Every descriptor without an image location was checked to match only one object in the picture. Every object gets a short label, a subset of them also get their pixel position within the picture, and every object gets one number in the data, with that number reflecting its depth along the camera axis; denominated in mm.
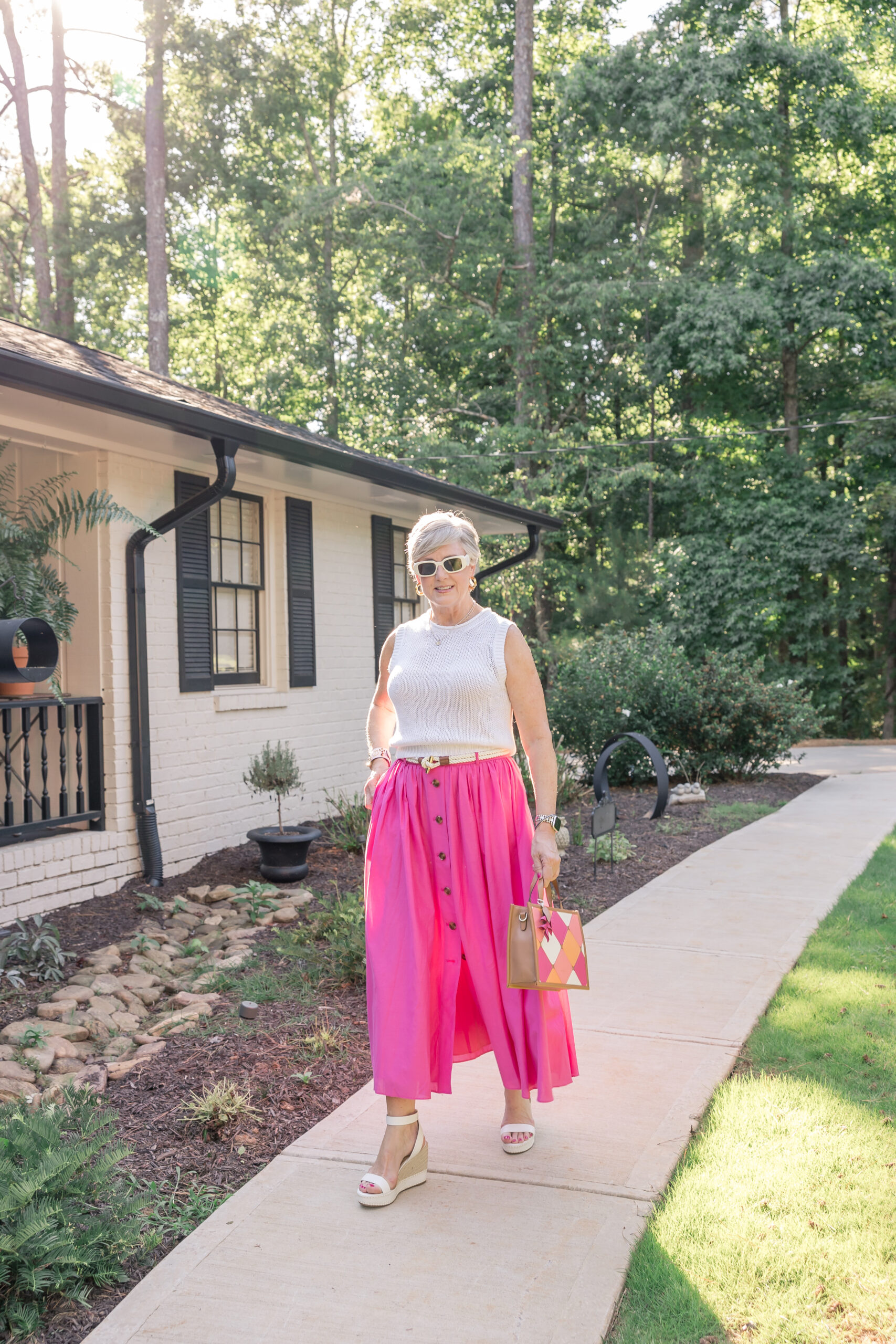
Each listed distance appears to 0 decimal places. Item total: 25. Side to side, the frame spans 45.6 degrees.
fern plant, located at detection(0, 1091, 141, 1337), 2326
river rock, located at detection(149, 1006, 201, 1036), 4207
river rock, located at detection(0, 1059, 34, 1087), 3611
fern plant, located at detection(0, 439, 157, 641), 5207
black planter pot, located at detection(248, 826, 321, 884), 6629
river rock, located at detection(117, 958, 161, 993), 4738
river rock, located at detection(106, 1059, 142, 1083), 3736
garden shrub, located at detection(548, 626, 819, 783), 10703
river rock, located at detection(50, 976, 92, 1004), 4500
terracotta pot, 5227
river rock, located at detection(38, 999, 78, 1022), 4293
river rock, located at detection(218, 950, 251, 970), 4975
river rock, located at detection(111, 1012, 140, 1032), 4285
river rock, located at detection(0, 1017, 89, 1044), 4016
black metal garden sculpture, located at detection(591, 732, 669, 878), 6605
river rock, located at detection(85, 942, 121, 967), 5031
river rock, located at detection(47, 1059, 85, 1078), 3770
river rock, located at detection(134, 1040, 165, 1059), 3928
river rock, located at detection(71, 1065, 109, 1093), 3588
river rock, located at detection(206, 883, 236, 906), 6355
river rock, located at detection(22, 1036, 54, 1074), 3734
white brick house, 5824
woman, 2877
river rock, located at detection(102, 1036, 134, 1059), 3998
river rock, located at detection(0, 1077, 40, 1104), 3452
